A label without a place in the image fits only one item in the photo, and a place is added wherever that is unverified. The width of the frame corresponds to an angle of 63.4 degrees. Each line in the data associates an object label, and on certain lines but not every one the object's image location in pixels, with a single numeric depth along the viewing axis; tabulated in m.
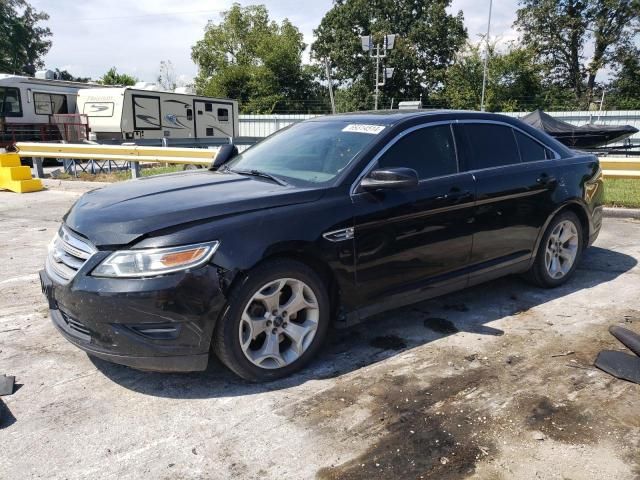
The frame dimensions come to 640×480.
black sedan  2.79
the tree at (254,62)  47.88
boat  16.41
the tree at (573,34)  36.59
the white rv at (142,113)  20.22
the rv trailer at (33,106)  19.47
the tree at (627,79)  36.41
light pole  20.16
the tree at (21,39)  46.66
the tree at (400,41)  45.84
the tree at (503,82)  39.34
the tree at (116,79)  50.56
